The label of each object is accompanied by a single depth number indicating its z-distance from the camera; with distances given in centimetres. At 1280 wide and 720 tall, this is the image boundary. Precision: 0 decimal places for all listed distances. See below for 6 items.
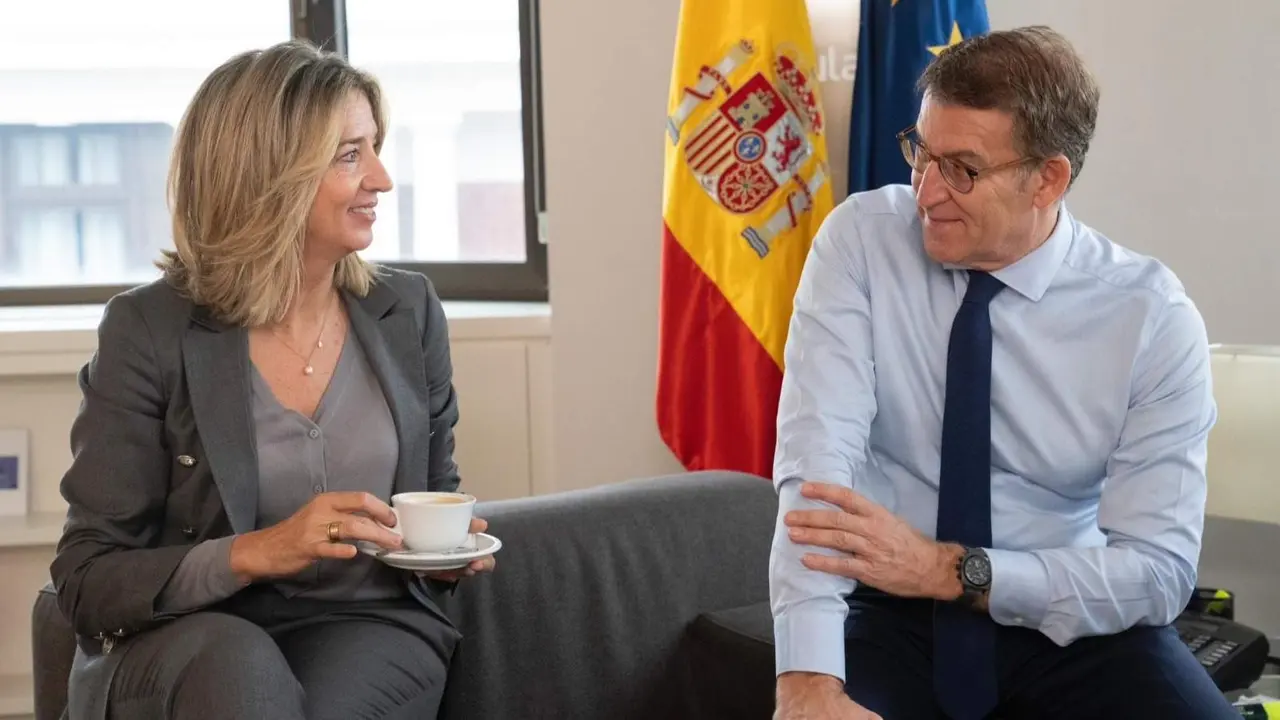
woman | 172
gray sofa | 204
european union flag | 278
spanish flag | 283
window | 348
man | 169
